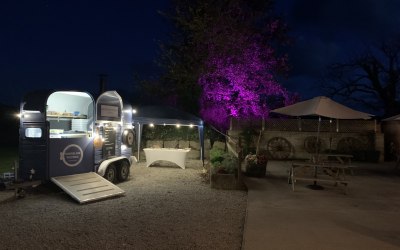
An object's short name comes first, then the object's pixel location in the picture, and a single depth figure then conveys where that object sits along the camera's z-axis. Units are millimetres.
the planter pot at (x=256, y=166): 10891
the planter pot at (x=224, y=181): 9133
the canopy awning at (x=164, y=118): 14688
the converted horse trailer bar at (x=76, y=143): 8297
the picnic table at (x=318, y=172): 8820
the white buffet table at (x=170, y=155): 13109
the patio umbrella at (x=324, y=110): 9056
